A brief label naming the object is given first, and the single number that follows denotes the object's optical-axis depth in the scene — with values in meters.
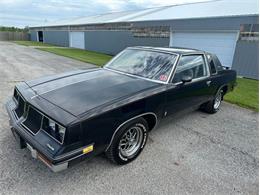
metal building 9.88
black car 2.21
